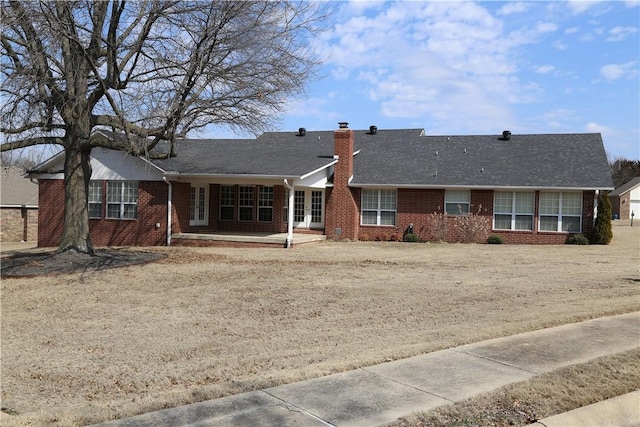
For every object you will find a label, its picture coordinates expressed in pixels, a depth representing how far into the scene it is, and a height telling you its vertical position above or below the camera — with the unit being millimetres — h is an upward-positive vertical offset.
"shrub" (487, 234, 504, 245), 24625 -1165
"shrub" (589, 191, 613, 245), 23719 -496
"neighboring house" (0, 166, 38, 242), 37562 -870
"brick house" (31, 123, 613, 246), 24312 +780
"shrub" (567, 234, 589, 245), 23562 -1037
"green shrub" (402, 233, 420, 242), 25500 -1199
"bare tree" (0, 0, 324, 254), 14406 +3722
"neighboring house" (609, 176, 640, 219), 62812 +1668
